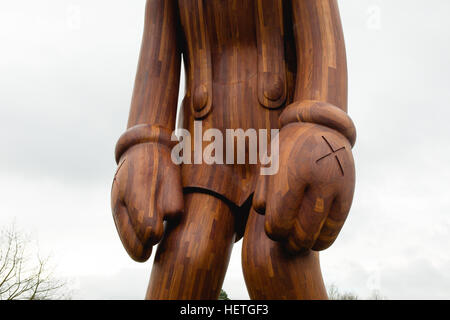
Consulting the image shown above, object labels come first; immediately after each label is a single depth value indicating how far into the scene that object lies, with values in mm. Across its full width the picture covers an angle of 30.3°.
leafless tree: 54841
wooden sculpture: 12401
